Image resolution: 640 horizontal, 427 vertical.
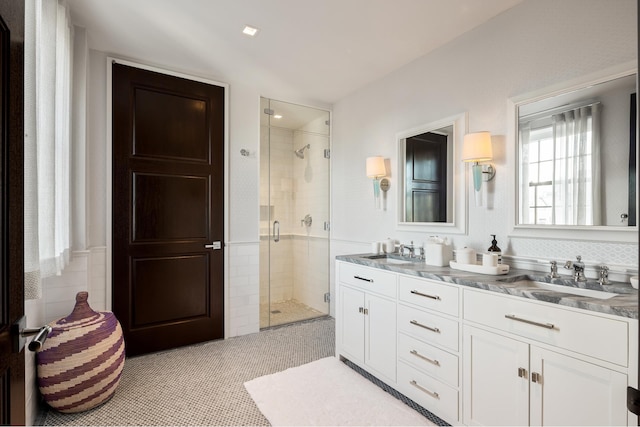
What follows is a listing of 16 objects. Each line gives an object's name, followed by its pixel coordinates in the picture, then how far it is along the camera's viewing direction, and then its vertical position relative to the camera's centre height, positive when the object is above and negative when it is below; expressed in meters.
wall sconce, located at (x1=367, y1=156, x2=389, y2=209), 3.17 +0.38
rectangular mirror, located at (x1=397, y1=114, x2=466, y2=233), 2.55 +0.30
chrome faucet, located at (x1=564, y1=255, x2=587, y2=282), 1.77 -0.32
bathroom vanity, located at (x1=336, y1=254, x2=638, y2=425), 1.35 -0.69
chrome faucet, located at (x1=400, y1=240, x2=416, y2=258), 2.83 -0.31
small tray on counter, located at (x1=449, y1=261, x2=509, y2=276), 1.97 -0.35
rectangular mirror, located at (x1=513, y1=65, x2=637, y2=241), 1.72 +0.31
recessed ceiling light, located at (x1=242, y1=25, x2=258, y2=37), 2.43 +1.37
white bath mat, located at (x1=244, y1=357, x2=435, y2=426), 2.02 -1.28
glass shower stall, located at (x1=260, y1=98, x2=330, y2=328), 3.69 +0.00
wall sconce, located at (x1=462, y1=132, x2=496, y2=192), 2.25 +0.41
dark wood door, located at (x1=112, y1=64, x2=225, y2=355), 2.87 +0.04
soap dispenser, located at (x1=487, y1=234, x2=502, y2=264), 2.21 -0.24
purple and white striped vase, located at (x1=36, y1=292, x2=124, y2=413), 2.00 -0.95
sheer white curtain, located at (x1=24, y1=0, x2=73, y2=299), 1.13 +0.36
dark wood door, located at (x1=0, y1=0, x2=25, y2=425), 0.81 +0.02
